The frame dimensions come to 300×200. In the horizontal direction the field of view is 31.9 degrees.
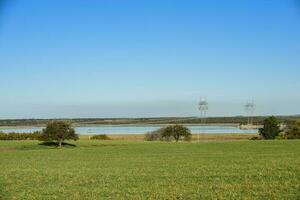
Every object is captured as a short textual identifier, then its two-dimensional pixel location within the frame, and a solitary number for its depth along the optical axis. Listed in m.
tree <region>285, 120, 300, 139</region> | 85.88
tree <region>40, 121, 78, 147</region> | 65.25
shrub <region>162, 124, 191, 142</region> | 87.31
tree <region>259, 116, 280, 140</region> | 87.50
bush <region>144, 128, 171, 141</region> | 93.24
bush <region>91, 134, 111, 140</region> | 93.11
